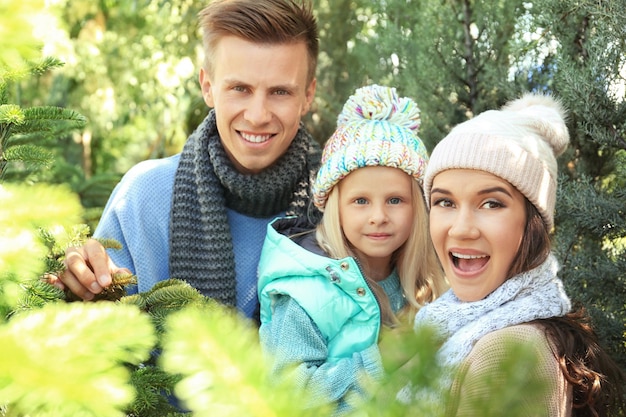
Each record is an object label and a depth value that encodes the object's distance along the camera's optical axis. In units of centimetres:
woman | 180
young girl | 237
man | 279
